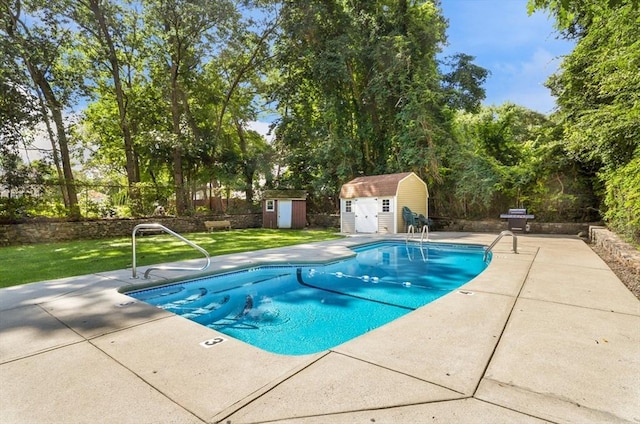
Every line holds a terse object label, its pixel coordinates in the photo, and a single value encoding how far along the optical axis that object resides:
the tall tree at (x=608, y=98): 5.59
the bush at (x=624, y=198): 5.43
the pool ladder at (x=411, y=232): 10.91
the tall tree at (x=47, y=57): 12.54
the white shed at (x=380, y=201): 13.48
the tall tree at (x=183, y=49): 15.51
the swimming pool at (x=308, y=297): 4.15
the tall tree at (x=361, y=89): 15.55
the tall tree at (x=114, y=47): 14.02
